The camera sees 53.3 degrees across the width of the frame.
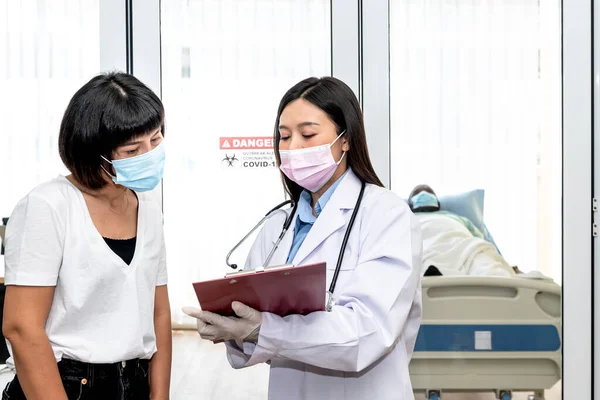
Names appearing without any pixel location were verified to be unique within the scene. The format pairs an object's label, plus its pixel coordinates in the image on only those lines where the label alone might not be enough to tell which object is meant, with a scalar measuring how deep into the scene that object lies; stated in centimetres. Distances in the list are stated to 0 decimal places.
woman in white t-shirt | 117
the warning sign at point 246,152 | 235
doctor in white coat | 118
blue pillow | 240
